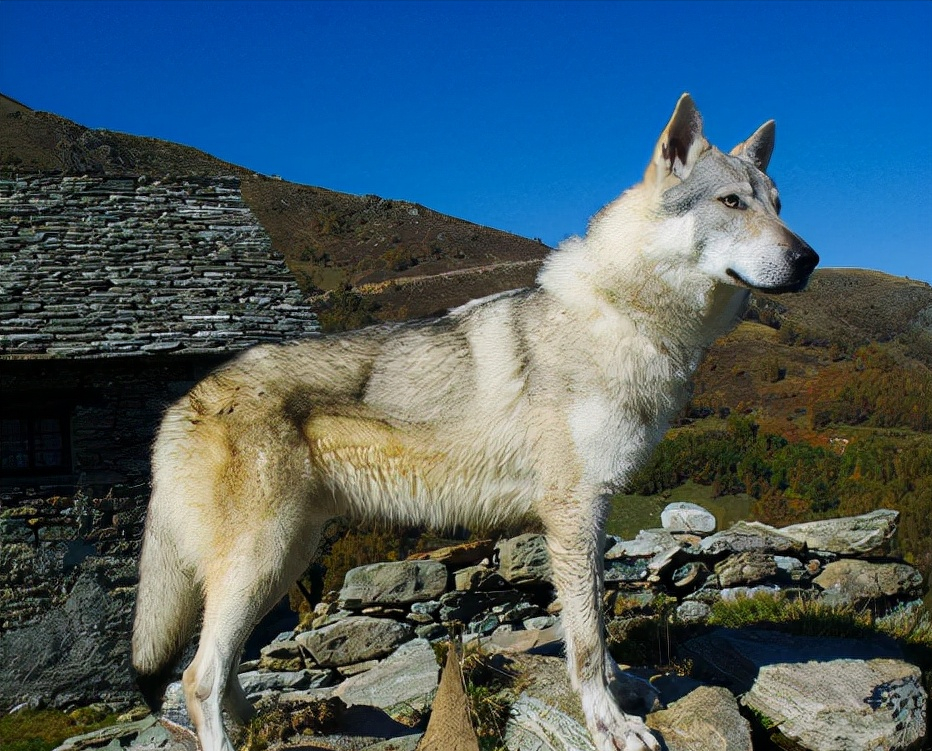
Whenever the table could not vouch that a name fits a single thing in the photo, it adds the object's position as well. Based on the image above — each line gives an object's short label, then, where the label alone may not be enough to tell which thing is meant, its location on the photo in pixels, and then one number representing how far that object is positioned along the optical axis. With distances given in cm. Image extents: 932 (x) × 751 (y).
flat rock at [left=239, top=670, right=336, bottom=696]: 953
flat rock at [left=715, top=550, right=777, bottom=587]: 1016
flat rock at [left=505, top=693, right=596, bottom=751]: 502
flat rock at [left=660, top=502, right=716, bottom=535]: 1273
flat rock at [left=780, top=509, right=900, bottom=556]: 1102
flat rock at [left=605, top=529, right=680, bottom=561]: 1142
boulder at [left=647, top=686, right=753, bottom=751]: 505
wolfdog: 458
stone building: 1066
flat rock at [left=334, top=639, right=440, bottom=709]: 682
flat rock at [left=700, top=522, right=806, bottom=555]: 1084
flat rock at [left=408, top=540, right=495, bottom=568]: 1159
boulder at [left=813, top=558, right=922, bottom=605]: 995
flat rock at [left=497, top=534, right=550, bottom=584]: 1077
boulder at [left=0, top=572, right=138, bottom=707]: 1048
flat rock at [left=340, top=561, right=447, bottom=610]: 1080
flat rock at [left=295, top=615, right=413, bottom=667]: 998
